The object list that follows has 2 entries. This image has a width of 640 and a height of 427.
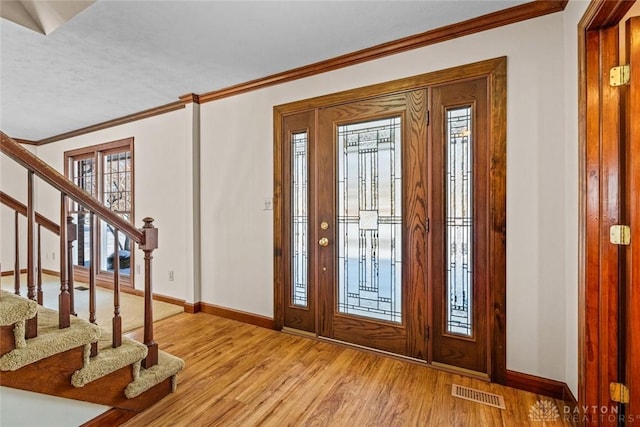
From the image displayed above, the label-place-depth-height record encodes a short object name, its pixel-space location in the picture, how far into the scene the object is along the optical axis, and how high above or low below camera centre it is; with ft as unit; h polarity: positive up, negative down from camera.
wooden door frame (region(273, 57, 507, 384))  6.73 +0.08
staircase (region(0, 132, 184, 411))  4.24 -2.02
